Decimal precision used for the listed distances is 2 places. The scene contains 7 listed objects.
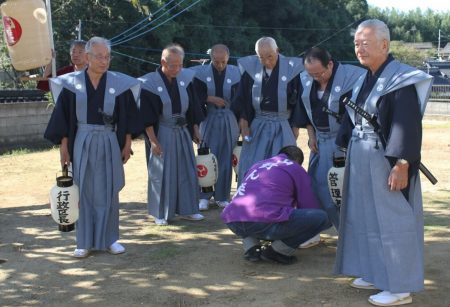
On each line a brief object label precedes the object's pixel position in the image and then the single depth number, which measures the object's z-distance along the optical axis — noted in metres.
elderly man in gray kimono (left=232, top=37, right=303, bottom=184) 5.55
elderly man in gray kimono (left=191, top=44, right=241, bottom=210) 6.88
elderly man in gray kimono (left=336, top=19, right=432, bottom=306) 3.48
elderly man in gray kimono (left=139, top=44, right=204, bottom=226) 5.88
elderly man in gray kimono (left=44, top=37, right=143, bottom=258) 4.83
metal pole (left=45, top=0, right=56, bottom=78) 7.20
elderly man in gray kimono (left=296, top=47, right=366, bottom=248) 4.73
